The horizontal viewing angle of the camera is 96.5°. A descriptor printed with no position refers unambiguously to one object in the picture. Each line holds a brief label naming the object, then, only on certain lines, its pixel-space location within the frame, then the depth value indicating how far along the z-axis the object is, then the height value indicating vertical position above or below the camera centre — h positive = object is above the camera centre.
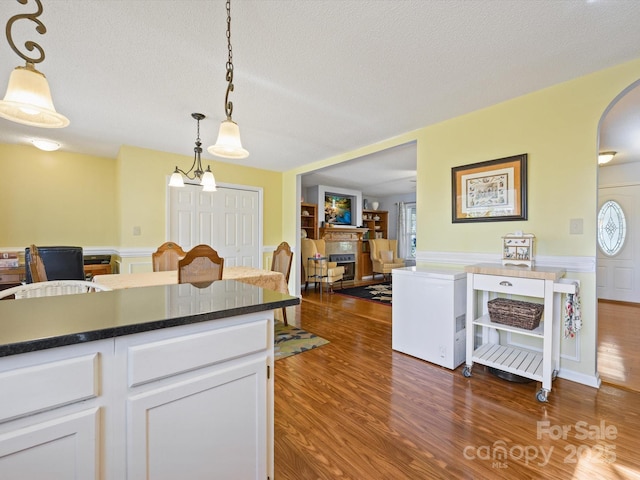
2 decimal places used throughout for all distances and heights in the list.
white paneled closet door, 4.47 +0.29
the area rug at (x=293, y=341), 2.81 -1.11
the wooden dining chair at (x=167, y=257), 3.33 -0.23
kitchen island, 0.72 -0.45
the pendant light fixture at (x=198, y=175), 2.91 +0.63
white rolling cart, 2.00 -0.67
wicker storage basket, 2.13 -0.58
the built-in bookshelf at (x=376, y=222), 8.24 +0.47
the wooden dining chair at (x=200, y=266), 2.44 -0.25
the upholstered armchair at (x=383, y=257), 7.19 -0.50
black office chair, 2.78 -0.24
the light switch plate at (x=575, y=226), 2.24 +0.09
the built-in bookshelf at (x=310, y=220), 6.62 +0.43
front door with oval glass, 4.79 -0.13
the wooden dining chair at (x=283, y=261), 3.69 -0.30
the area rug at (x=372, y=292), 5.19 -1.11
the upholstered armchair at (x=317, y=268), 5.77 -0.63
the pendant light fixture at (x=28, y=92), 1.05 +0.55
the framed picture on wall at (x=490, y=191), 2.53 +0.45
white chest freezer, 2.45 -0.70
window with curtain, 8.17 +0.23
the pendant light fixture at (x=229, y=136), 1.71 +0.62
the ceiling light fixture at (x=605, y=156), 4.09 +1.17
